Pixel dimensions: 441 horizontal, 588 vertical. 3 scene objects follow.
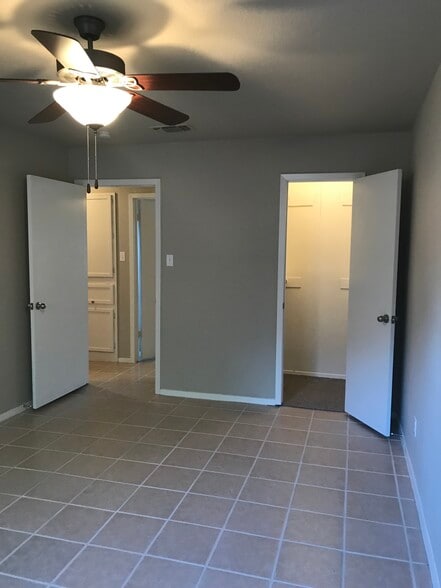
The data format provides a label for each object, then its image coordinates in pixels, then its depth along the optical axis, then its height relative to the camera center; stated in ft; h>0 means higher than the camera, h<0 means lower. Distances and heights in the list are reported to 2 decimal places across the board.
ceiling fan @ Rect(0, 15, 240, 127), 6.15 +2.34
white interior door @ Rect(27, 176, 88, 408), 12.97 -0.91
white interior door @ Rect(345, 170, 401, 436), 11.38 -0.97
